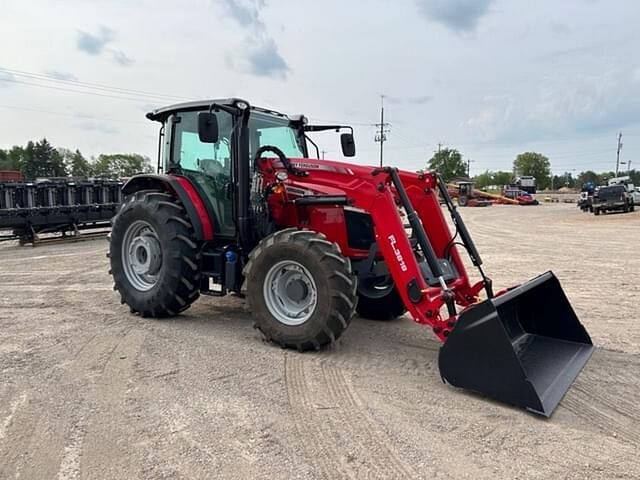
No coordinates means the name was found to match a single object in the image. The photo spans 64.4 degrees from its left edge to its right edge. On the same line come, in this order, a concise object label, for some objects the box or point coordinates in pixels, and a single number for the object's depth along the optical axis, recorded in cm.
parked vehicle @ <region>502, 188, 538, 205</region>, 4769
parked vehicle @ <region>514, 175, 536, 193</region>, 6725
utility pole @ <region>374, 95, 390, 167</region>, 5192
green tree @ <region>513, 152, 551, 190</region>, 11331
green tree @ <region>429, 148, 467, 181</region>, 9056
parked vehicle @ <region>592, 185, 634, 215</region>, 2799
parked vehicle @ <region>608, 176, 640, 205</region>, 3330
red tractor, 386
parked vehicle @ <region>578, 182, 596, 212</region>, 3141
